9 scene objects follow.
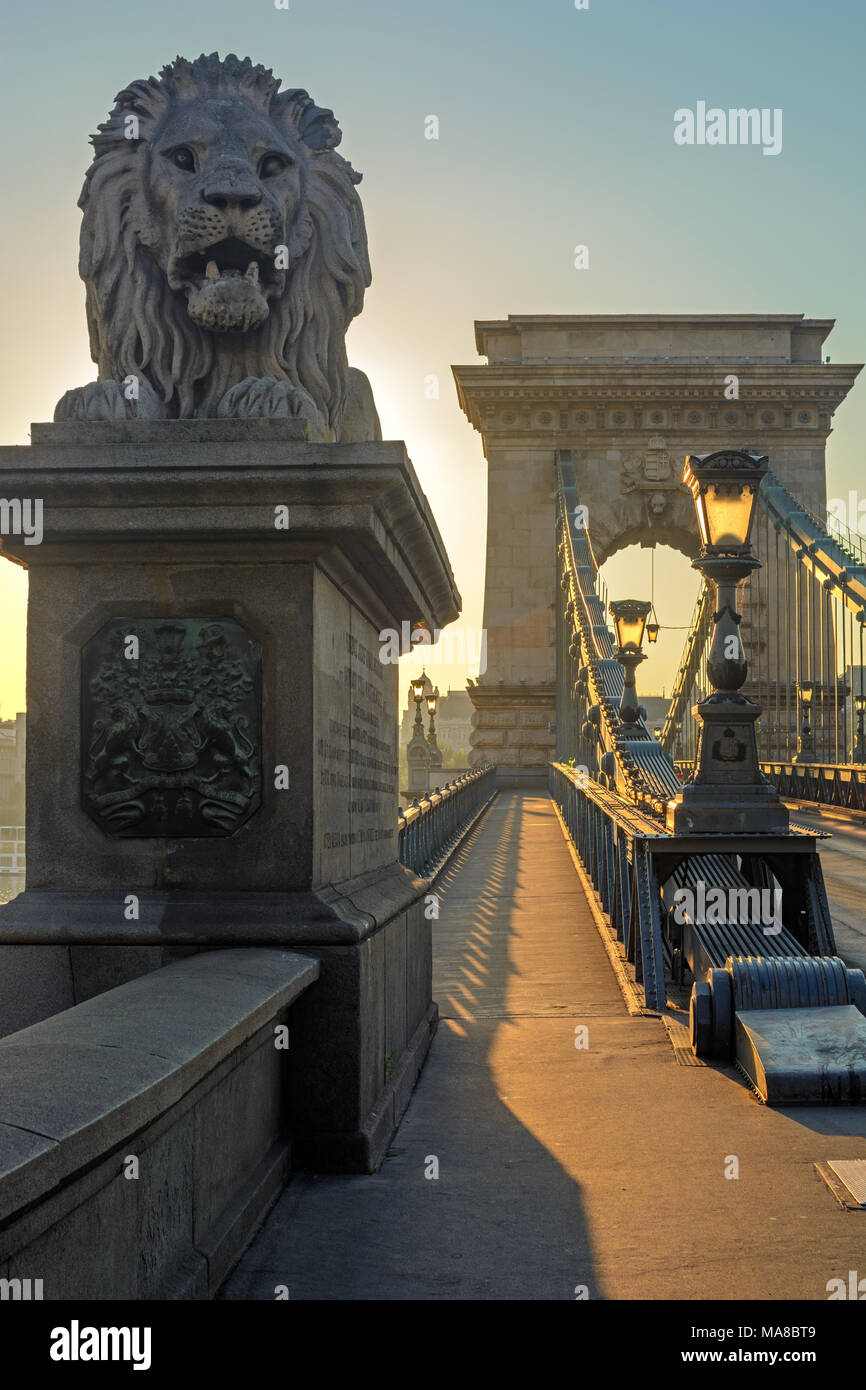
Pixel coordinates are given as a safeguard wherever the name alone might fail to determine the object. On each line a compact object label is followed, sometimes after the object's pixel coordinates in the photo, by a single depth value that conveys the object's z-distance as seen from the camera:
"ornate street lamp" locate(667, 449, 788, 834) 8.23
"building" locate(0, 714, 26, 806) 62.97
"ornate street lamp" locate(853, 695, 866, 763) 32.56
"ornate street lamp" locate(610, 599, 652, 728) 19.42
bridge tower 48.72
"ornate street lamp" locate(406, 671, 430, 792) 43.22
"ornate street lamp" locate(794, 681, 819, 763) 35.34
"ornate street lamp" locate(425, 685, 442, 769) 42.03
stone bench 2.12
